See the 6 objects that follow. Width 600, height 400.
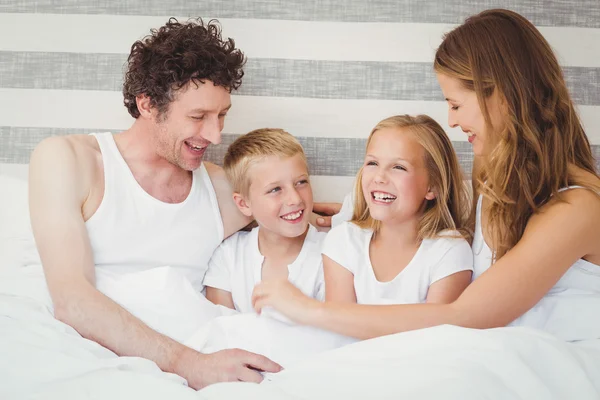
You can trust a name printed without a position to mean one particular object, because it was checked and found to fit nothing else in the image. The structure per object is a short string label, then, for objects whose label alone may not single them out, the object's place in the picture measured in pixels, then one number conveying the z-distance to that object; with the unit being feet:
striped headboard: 7.42
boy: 6.39
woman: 4.77
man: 5.64
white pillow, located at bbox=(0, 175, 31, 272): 6.02
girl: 5.75
